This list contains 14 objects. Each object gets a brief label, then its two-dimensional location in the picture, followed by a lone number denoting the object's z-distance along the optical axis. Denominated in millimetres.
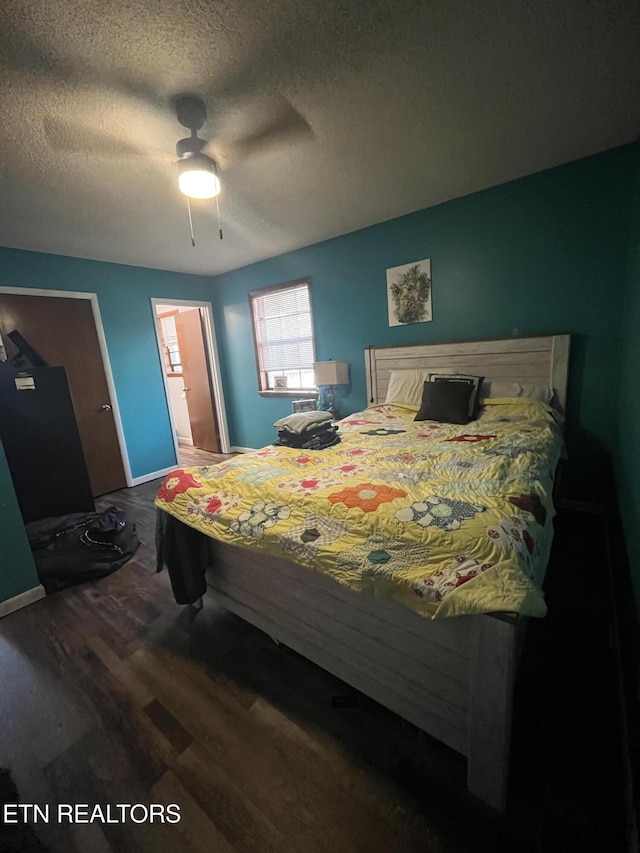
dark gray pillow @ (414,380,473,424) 2561
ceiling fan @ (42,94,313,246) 1579
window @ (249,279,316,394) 4031
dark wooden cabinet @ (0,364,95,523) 2732
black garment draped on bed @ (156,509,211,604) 1668
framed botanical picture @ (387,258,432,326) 3111
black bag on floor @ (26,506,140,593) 2197
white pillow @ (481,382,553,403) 2580
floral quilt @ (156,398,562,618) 940
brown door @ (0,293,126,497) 3141
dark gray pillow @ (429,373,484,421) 2609
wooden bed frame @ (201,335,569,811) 896
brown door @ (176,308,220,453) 4773
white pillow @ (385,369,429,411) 3079
